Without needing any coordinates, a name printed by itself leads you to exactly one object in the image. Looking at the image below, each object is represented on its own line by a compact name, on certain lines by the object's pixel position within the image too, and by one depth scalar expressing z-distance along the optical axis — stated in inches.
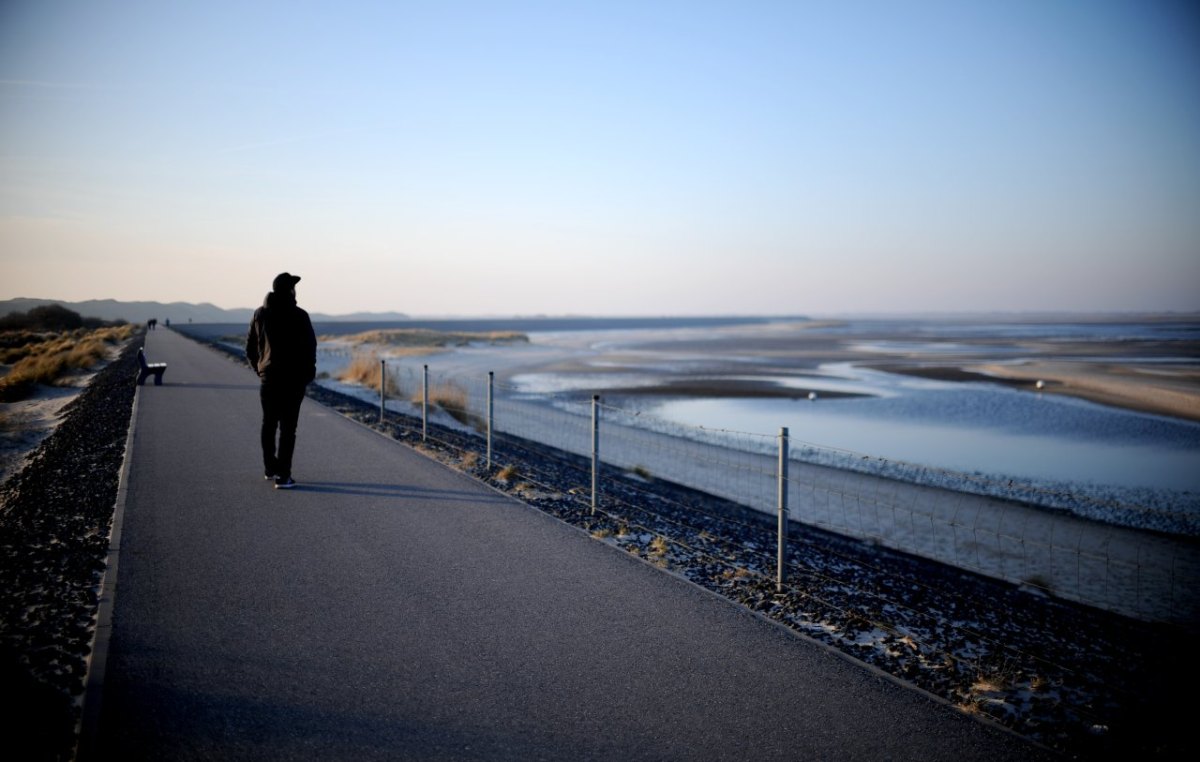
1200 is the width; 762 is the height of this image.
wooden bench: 802.5
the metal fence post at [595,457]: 319.0
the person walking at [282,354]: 304.0
